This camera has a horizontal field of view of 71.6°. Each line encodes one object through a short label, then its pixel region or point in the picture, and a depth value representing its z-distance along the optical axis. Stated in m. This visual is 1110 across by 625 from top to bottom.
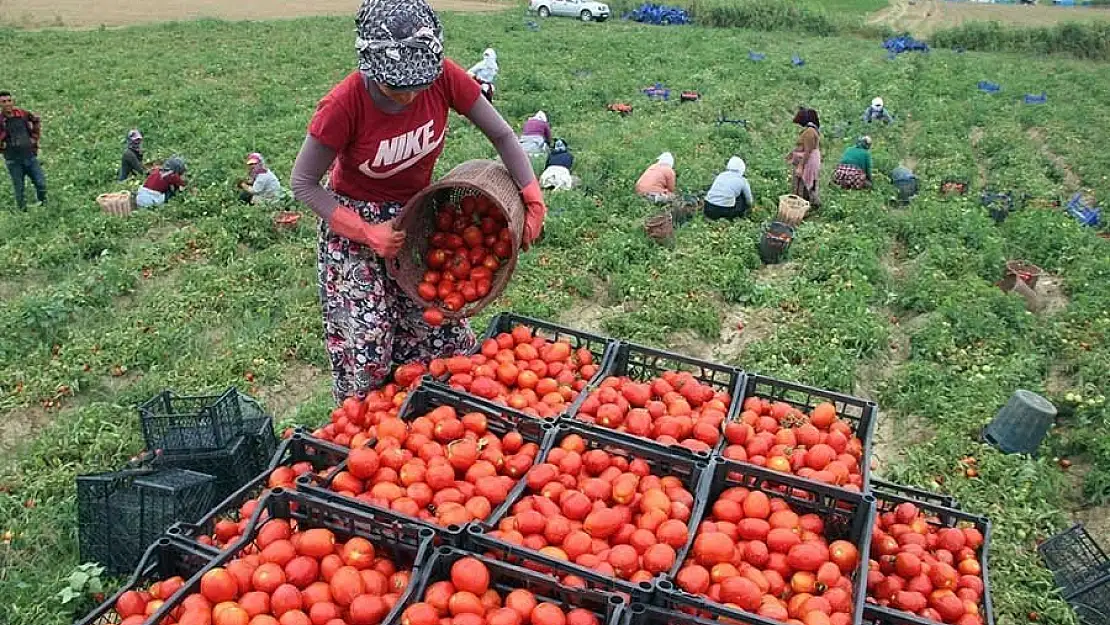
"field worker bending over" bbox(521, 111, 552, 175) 12.52
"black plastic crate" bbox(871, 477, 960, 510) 4.14
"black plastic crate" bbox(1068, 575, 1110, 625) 4.75
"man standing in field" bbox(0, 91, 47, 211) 10.06
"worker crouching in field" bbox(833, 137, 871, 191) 12.13
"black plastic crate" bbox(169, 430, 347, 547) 3.76
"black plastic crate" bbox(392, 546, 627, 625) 2.80
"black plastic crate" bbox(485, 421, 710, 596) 3.46
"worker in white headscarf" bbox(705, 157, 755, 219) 10.47
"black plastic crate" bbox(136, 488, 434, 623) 3.06
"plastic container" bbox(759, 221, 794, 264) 9.52
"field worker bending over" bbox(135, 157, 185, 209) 10.20
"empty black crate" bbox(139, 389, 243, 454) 4.74
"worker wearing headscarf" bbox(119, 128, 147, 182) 11.26
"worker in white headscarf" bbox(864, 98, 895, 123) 17.36
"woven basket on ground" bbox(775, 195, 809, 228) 10.63
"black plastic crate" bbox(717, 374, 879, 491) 3.91
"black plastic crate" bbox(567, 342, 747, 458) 4.18
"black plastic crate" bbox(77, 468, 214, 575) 4.32
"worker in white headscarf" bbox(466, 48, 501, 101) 15.56
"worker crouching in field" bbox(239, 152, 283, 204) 10.27
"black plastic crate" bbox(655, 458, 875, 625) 3.29
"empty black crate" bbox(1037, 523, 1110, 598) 4.88
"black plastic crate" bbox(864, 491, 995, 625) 3.73
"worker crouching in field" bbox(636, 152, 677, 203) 10.75
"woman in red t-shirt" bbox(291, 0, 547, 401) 3.43
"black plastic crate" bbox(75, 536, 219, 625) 3.18
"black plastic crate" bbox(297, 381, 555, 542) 3.74
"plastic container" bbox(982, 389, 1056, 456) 6.10
